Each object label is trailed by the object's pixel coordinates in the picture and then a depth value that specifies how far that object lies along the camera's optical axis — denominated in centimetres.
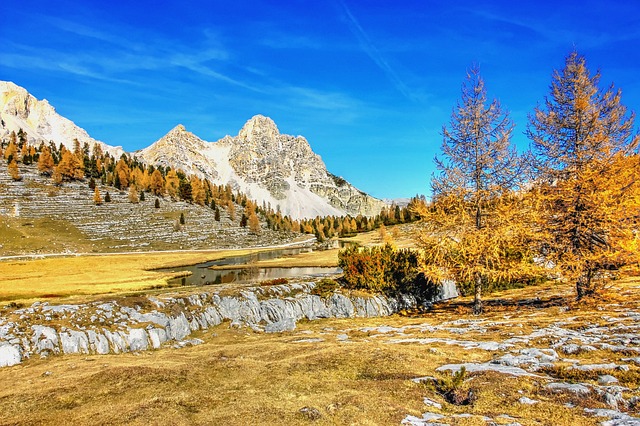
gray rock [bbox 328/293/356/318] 2767
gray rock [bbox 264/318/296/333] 2319
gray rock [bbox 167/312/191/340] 2126
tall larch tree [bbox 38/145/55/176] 16412
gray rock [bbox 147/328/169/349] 1989
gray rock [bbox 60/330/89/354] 1778
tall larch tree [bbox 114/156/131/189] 17350
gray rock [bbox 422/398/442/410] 924
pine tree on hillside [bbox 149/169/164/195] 17975
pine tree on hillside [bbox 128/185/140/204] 15800
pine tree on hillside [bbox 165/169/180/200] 18525
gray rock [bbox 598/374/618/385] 961
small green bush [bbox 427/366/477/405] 949
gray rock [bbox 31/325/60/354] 1725
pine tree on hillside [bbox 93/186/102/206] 14892
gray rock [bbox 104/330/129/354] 1883
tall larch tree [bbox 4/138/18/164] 16775
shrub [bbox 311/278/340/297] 2850
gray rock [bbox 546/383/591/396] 906
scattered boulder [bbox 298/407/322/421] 880
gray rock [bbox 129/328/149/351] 1933
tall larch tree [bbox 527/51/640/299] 2198
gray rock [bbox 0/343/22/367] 1597
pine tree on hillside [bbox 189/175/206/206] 18288
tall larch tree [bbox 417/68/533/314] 2320
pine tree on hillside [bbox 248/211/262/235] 16776
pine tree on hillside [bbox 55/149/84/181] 15950
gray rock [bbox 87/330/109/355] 1834
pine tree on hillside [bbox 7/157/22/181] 15338
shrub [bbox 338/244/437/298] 2962
